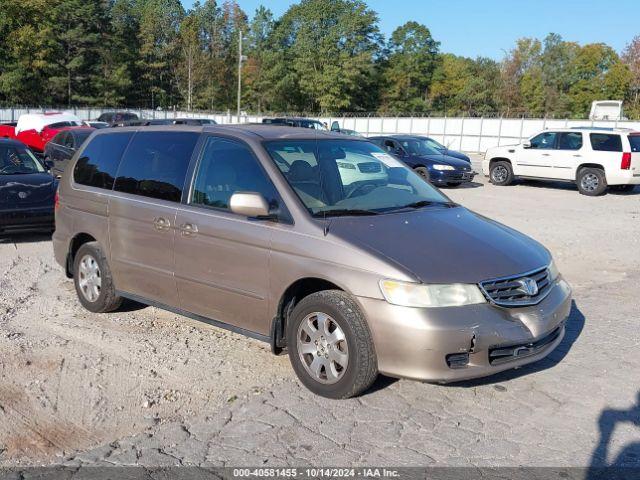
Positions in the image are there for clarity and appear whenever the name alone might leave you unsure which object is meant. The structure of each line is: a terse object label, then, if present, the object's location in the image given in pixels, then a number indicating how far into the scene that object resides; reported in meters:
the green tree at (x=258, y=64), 81.50
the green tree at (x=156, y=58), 82.12
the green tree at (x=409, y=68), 82.81
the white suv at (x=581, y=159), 18.02
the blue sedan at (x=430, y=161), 18.78
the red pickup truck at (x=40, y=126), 23.55
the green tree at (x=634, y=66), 70.62
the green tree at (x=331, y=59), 75.12
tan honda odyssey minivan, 4.10
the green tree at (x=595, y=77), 74.25
